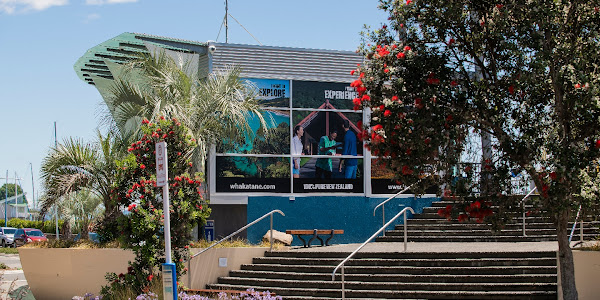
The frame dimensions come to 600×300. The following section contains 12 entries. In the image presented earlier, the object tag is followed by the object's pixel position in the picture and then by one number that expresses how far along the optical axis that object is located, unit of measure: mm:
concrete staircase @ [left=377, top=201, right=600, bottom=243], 17000
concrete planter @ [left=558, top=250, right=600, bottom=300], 11805
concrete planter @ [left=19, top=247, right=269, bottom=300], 15664
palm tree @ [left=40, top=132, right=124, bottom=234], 16812
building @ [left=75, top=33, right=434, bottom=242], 20281
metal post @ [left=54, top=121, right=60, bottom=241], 17289
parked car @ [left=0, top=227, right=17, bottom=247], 46000
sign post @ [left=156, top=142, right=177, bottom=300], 9953
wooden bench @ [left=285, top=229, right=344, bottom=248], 18281
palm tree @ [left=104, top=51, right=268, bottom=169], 17000
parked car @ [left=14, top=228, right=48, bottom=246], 44556
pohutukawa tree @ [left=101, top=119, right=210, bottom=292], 13352
